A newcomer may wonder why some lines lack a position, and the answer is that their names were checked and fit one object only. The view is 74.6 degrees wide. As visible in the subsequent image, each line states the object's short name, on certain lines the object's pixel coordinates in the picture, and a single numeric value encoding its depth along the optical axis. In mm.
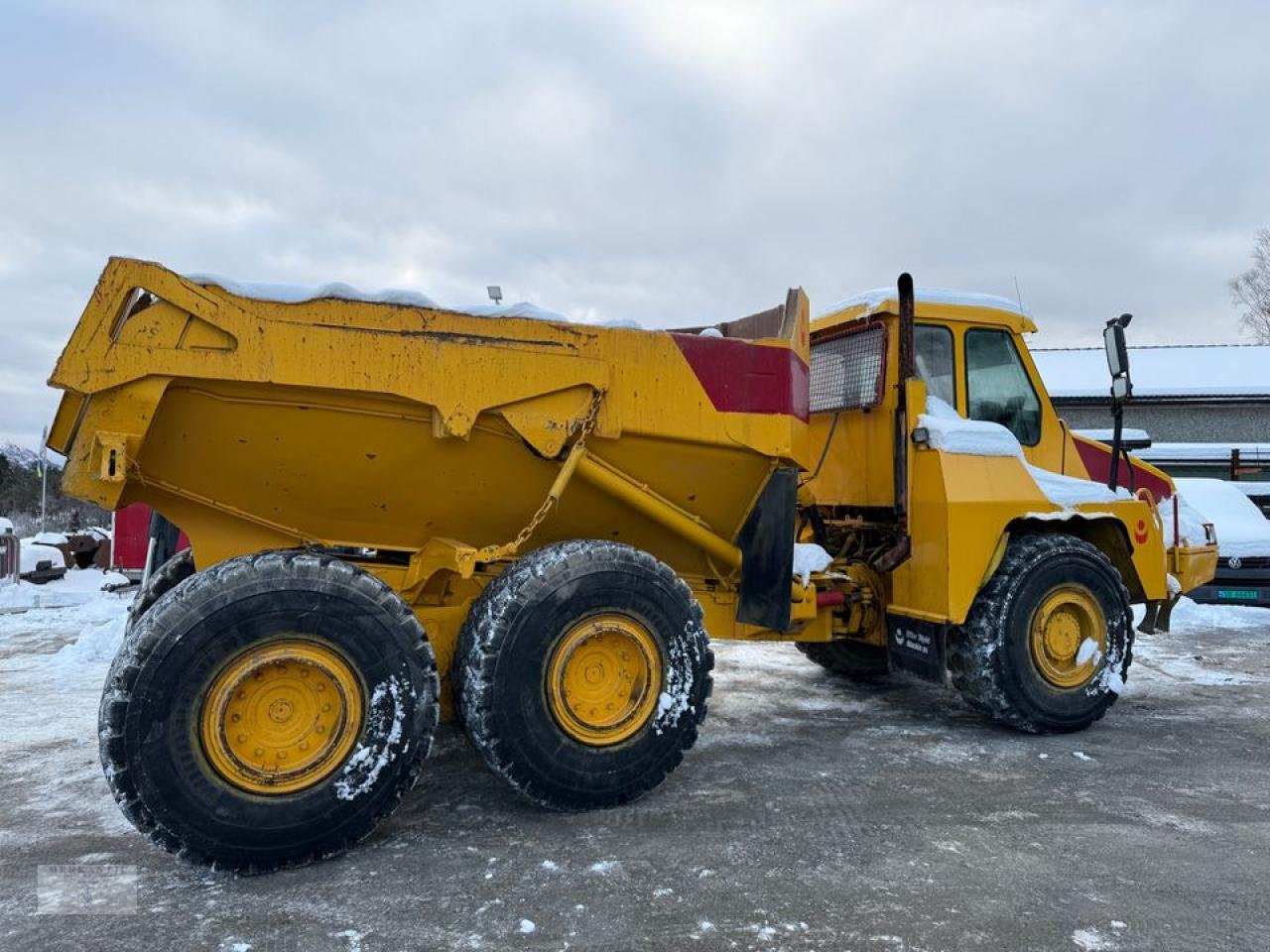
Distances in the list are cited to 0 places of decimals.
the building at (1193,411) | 16297
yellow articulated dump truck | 3152
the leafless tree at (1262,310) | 30786
